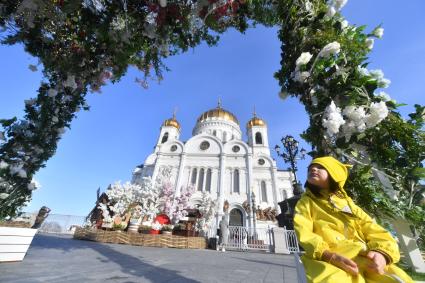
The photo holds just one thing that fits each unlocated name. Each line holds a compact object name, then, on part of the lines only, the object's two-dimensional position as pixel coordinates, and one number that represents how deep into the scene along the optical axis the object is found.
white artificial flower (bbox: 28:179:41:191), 3.42
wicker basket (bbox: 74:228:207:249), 9.82
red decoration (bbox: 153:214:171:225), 13.14
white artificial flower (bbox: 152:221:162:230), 11.48
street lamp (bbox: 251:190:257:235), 23.93
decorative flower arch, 1.72
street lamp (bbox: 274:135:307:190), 12.90
